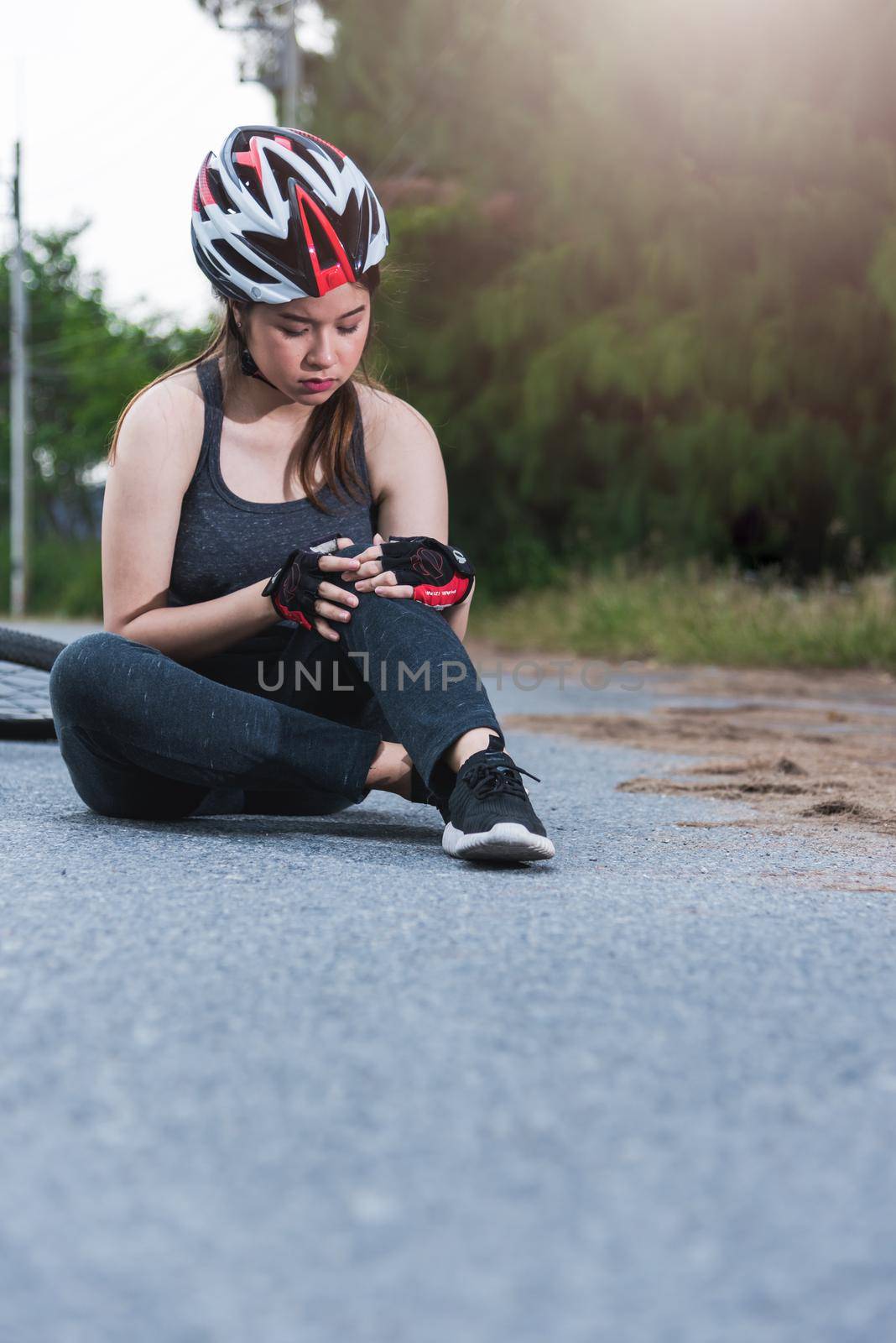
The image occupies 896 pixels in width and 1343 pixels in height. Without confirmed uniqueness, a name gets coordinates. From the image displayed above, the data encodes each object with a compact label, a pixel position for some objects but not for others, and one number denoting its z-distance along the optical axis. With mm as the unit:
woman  2576
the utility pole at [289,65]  17203
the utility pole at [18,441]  25500
